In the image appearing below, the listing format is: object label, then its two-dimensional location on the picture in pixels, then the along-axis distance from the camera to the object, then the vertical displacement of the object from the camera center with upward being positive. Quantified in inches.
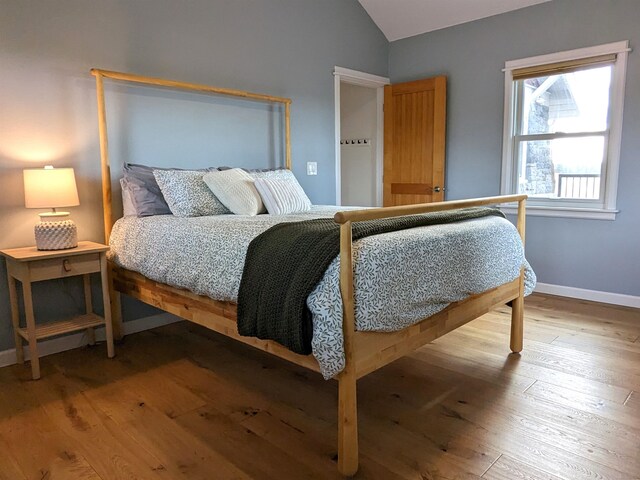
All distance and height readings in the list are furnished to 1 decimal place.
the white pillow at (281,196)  113.7 -3.7
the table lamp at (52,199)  93.3 -3.1
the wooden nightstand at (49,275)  92.2 -18.8
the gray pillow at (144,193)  108.3 -2.3
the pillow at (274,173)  124.8 +2.4
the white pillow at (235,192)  110.3 -2.4
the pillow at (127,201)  109.7 -4.2
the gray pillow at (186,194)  106.3 -2.8
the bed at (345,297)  60.4 -21.8
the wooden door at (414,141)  170.1 +15.0
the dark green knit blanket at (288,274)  60.7 -12.8
